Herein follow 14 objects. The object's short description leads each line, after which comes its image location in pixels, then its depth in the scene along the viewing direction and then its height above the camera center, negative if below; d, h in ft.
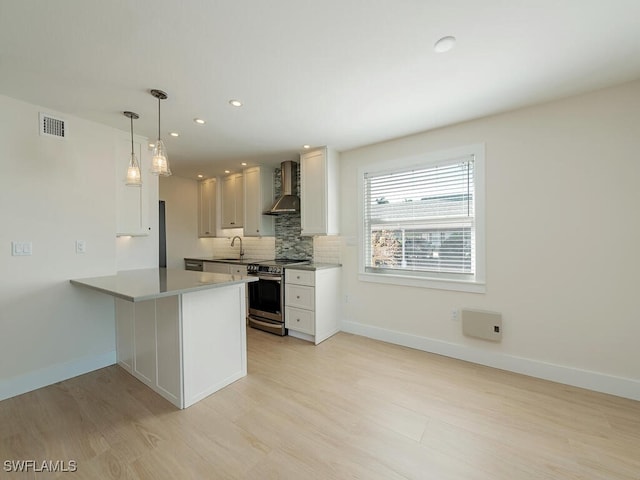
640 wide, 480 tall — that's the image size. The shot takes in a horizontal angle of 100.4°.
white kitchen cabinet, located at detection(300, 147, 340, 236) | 11.82 +2.12
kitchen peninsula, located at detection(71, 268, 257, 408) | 6.67 -2.54
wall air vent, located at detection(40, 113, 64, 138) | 7.86 +3.49
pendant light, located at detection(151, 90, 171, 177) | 6.93 +2.09
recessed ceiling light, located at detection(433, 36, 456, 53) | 5.35 +3.96
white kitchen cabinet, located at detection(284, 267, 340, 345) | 10.94 -2.76
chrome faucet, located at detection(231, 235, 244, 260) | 16.88 -0.16
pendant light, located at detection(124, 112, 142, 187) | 7.30 +1.80
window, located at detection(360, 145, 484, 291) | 9.36 +0.65
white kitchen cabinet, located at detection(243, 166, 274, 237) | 14.62 +2.19
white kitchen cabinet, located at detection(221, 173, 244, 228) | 15.70 +2.32
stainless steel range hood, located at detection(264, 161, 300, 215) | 13.53 +2.50
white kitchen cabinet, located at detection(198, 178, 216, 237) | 17.34 +2.13
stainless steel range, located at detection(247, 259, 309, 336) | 11.99 -2.71
